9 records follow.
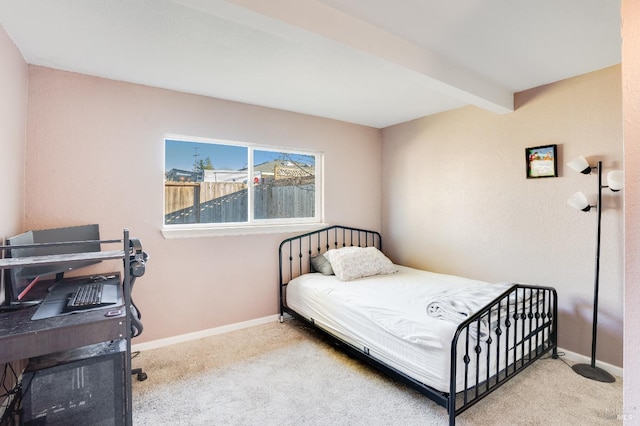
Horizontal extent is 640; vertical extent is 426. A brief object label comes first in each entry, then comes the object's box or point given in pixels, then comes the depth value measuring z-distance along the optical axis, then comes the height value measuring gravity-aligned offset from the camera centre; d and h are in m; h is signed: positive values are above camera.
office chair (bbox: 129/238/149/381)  1.64 -0.26
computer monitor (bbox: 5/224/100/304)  1.73 -0.26
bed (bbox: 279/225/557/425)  1.86 -0.79
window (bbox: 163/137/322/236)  3.08 +0.28
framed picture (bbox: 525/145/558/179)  2.72 +0.42
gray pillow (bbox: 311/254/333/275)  3.45 -0.61
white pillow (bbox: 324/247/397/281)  3.26 -0.56
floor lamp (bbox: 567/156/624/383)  2.39 -0.31
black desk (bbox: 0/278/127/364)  1.30 -0.52
